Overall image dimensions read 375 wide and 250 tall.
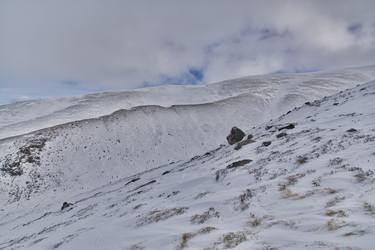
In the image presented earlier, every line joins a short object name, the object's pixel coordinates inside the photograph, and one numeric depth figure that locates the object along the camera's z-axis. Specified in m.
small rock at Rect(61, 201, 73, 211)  28.44
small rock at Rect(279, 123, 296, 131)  24.72
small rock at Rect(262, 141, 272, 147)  21.02
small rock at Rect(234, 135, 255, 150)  23.69
